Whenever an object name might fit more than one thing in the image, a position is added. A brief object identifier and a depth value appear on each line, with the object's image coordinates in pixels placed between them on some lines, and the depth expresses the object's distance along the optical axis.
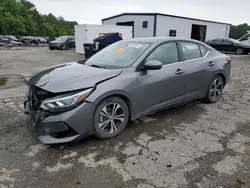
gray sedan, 2.58
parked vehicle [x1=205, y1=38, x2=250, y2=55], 16.64
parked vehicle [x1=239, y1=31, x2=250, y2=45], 17.16
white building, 21.00
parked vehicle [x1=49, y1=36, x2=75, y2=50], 20.31
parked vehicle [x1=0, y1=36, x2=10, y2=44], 31.10
